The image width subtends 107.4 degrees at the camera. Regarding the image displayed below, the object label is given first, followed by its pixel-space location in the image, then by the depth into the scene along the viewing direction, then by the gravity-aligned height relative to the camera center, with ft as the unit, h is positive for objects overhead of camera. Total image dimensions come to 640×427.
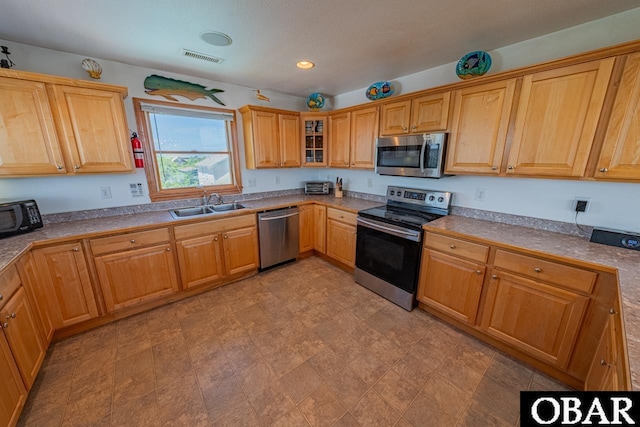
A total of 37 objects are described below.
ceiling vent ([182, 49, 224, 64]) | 6.96 +3.21
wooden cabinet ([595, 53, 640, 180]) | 4.60 +0.65
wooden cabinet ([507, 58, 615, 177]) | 5.01 +1.02
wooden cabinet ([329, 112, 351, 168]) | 10.29 +1.05
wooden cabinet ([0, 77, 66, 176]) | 5.82 +0.79
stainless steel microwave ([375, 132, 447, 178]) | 7.32 +0.27
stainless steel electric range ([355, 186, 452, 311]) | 7.49 -2.59
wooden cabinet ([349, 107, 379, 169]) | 9.28 +1.05
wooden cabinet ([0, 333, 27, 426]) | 4.00 -4.01
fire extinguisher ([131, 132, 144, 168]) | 8.05 +0.37
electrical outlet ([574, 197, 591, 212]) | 5.93 -0.99
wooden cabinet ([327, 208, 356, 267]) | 9.74 -3.11
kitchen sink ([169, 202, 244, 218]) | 9.15 -1.89
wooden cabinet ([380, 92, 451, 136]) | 7.26 +1.60
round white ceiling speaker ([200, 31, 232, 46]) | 5.92 +3.17
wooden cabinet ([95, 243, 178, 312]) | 6.88 -3.46
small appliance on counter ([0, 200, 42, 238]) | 5.89 -1.44
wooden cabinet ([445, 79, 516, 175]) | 6.20 +0.99
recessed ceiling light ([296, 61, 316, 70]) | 7.74 +3.24
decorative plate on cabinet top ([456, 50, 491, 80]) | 6.54 +2.75
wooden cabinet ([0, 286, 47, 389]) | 4.46 -3.51
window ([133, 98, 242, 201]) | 8.68 +0.54
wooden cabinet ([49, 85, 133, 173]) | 6.46 +0.95
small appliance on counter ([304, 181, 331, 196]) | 12.38 -1.26
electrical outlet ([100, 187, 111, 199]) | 7.93 -1.01
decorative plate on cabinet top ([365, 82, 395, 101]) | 9.18 +2.84
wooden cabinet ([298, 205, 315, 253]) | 11.05 -3.07
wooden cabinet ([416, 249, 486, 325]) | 6.40 -3.46
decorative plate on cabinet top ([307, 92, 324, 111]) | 11.19 +2.89
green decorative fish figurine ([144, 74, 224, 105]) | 8.35 +2.72
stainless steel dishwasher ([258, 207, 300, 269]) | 9.90 -3.14
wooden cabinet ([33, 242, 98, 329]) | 5.98 -3.17
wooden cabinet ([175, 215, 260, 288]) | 8.17 -3.21
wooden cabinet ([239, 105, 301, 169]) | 10.15 +1.14
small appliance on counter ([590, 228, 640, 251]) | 5.13 -1.64
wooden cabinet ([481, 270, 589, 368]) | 5.05 -3.50
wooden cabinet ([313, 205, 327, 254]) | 10.91 -3.03
